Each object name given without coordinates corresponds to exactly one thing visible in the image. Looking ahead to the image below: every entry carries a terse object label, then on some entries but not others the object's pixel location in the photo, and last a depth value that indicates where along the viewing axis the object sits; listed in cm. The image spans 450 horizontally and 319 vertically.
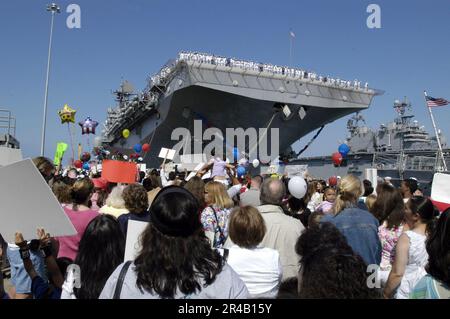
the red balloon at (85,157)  1383
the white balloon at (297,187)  464
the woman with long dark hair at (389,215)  353
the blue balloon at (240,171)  1026
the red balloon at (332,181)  884
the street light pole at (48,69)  1744
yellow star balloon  1398
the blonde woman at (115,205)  383
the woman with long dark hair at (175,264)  163
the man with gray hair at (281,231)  302
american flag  2003
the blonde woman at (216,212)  350
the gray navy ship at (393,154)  2338
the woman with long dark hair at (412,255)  247
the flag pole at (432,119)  1959
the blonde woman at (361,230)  311
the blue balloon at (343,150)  1379
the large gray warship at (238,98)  2220
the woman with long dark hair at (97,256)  211
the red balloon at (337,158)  1344
